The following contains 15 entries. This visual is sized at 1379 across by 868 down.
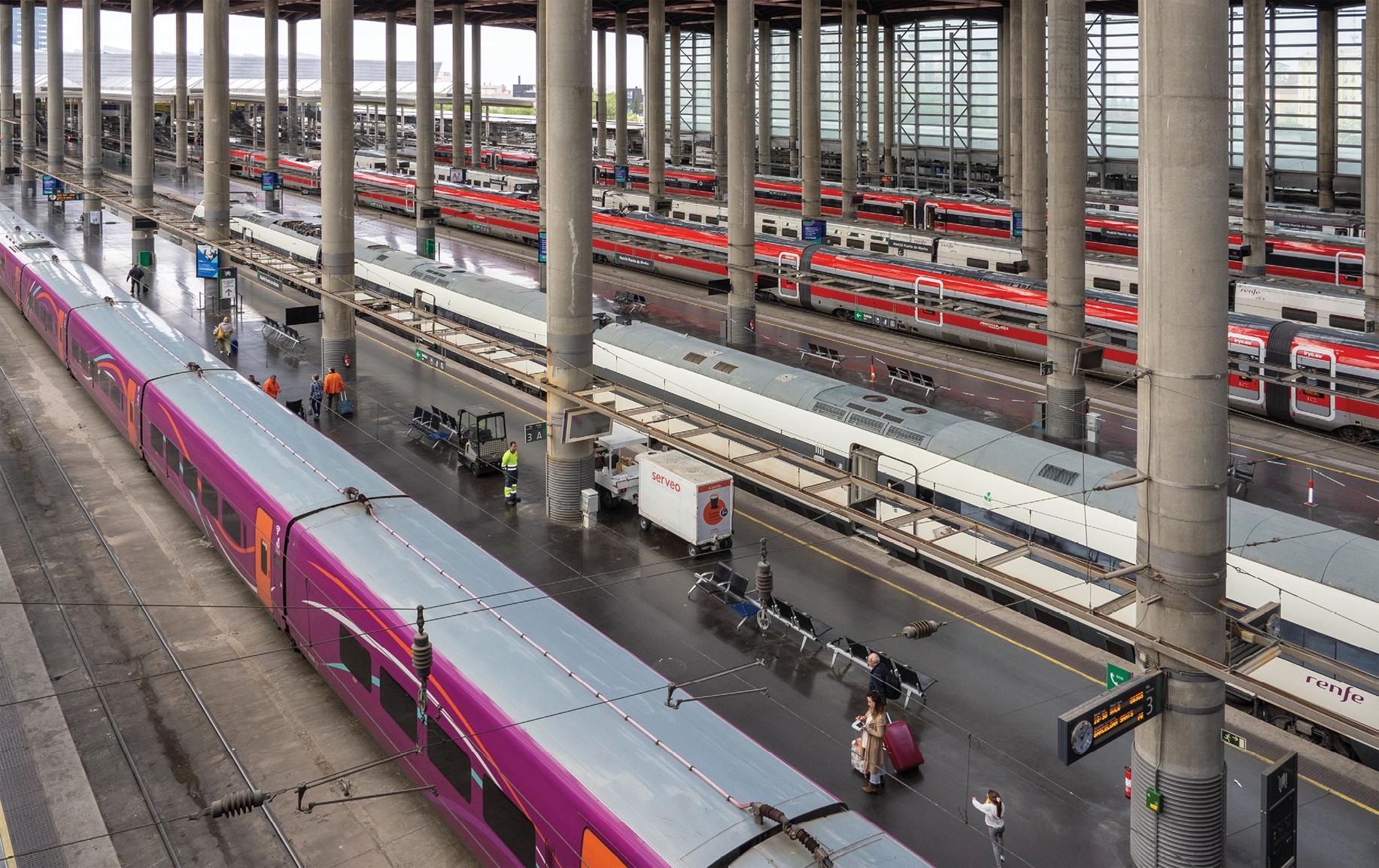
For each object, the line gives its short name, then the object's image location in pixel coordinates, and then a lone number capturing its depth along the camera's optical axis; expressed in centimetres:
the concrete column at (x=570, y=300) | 2867
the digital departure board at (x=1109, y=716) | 1329
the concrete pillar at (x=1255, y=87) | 4794
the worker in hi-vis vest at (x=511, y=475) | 2978
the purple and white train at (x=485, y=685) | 1141
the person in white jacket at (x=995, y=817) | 1519
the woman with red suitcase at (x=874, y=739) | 1700
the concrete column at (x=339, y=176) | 4088
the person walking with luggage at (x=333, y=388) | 3747
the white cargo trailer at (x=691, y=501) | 2623
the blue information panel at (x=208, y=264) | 4728
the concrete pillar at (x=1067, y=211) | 3338
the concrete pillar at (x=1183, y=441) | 1477
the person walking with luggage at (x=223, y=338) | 4428
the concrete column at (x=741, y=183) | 4456
